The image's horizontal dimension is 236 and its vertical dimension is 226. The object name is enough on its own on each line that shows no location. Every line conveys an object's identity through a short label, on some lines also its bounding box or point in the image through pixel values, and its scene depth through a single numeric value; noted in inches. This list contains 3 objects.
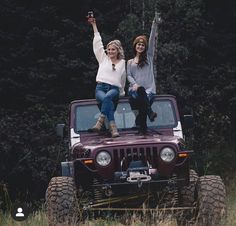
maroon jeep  506.0
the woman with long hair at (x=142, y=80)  594.3
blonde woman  588.5
